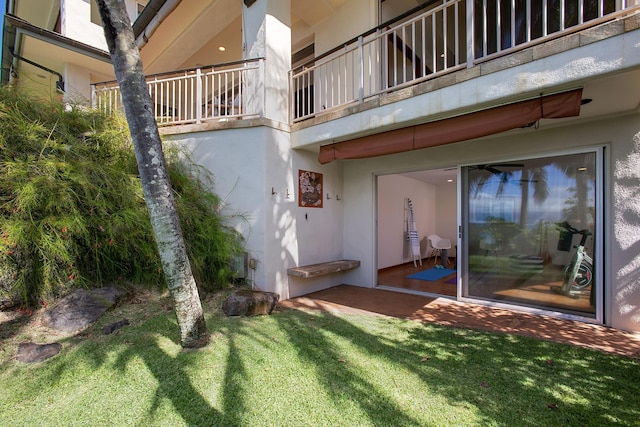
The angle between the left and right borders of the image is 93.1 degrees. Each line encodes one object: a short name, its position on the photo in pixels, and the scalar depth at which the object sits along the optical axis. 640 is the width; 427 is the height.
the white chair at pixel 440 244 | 9.06
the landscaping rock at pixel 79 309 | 3.49
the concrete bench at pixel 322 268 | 5.39
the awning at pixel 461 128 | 3.30
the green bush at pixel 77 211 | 3.57
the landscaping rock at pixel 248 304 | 4.27
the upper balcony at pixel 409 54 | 3.70
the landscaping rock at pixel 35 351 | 2.93
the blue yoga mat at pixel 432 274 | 7.50
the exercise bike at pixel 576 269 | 4.36
